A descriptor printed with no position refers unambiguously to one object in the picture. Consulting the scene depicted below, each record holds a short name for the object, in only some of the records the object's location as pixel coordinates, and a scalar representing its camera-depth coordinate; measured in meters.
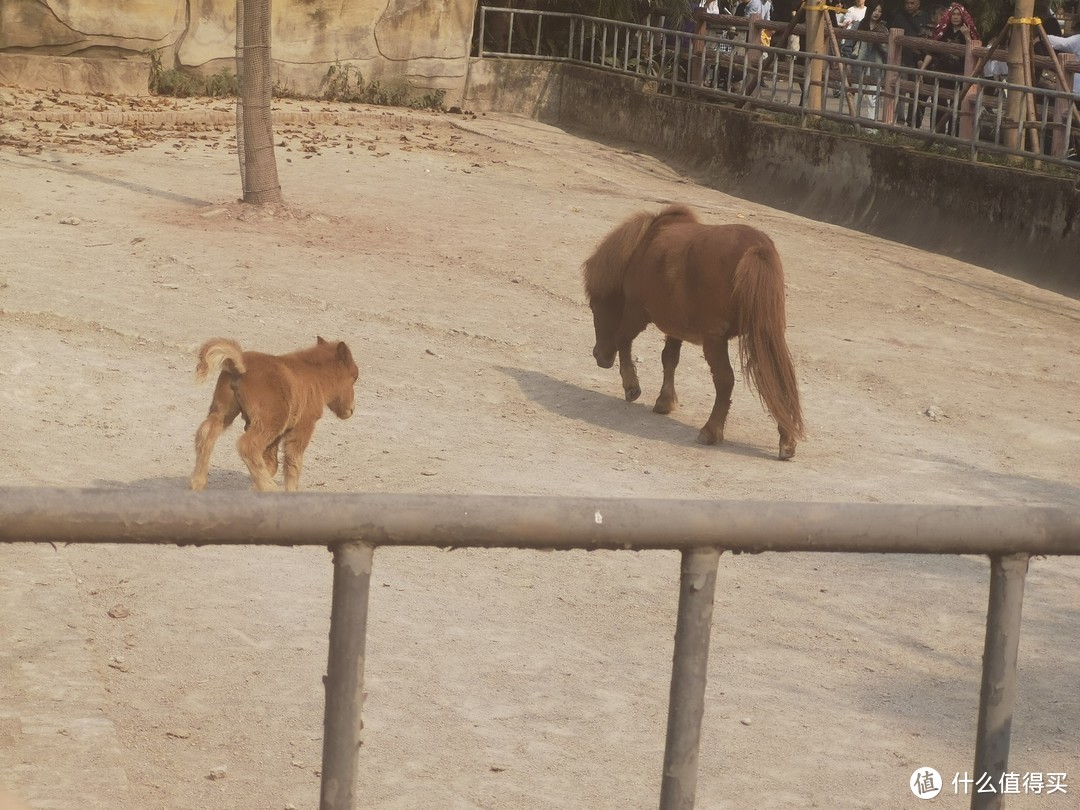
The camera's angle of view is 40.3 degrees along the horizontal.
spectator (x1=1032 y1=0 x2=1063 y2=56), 16.58
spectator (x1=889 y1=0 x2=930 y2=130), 17.00
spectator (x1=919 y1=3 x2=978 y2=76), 15.94
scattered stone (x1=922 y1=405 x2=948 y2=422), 9.55
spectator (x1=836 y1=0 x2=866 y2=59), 19.16
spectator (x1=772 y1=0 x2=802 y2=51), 25.10
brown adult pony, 8.36
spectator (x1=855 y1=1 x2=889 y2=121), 16.45
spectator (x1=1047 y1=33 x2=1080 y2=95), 14.89
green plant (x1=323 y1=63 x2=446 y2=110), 19.55
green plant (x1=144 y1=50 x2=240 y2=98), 17.91
